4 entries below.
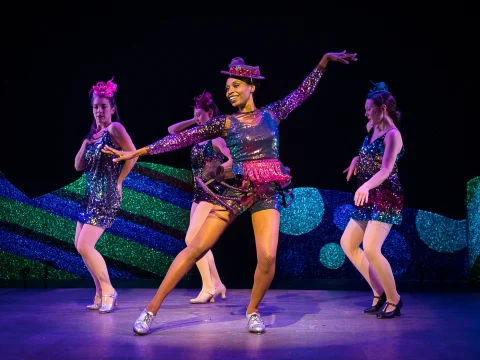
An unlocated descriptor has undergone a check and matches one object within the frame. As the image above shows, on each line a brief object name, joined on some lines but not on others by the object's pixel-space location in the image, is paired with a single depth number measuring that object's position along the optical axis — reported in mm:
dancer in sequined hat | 3734
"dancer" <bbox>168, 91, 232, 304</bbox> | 5160
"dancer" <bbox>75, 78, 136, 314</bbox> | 4656
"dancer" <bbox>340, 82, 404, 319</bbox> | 4359
